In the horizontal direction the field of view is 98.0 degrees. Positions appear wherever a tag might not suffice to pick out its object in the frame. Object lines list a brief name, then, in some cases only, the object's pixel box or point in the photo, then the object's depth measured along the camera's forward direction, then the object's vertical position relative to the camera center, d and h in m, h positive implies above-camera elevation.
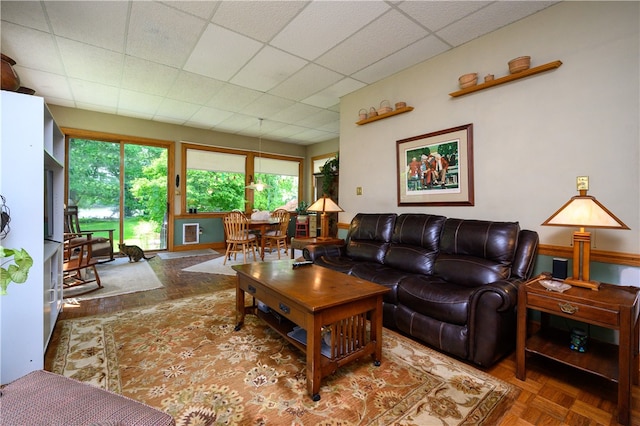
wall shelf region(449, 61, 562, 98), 2.26 +1.21
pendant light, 6.96 +1.54
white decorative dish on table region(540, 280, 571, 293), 1.70 -0.45
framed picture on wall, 2.87 +0.51
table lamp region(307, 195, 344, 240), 3.64 +0.07
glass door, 5.24 +0.47
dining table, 5.36 -0.22
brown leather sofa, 1.85 -0.53
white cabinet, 1.60 -0.06
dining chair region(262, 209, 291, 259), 5.54 -0.29
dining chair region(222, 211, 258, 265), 4.98 -0.32
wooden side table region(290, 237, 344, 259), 3.53 -0.37
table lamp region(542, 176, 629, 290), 1.67 -0.05
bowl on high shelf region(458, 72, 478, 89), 2.73 +1.33
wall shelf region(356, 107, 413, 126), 3.34 +1.25
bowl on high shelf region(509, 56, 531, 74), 2.38 +1.30
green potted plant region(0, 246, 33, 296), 0.90 -0.19
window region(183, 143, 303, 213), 6.30 +0.84
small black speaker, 1.97 -0.39
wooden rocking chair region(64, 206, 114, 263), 3.84 -0.41
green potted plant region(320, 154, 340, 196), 5.59 +0.80
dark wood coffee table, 1.58 -0.61
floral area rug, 1.47 -1.05
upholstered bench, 0.86 -0.64
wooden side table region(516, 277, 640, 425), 1.42 -0.64
